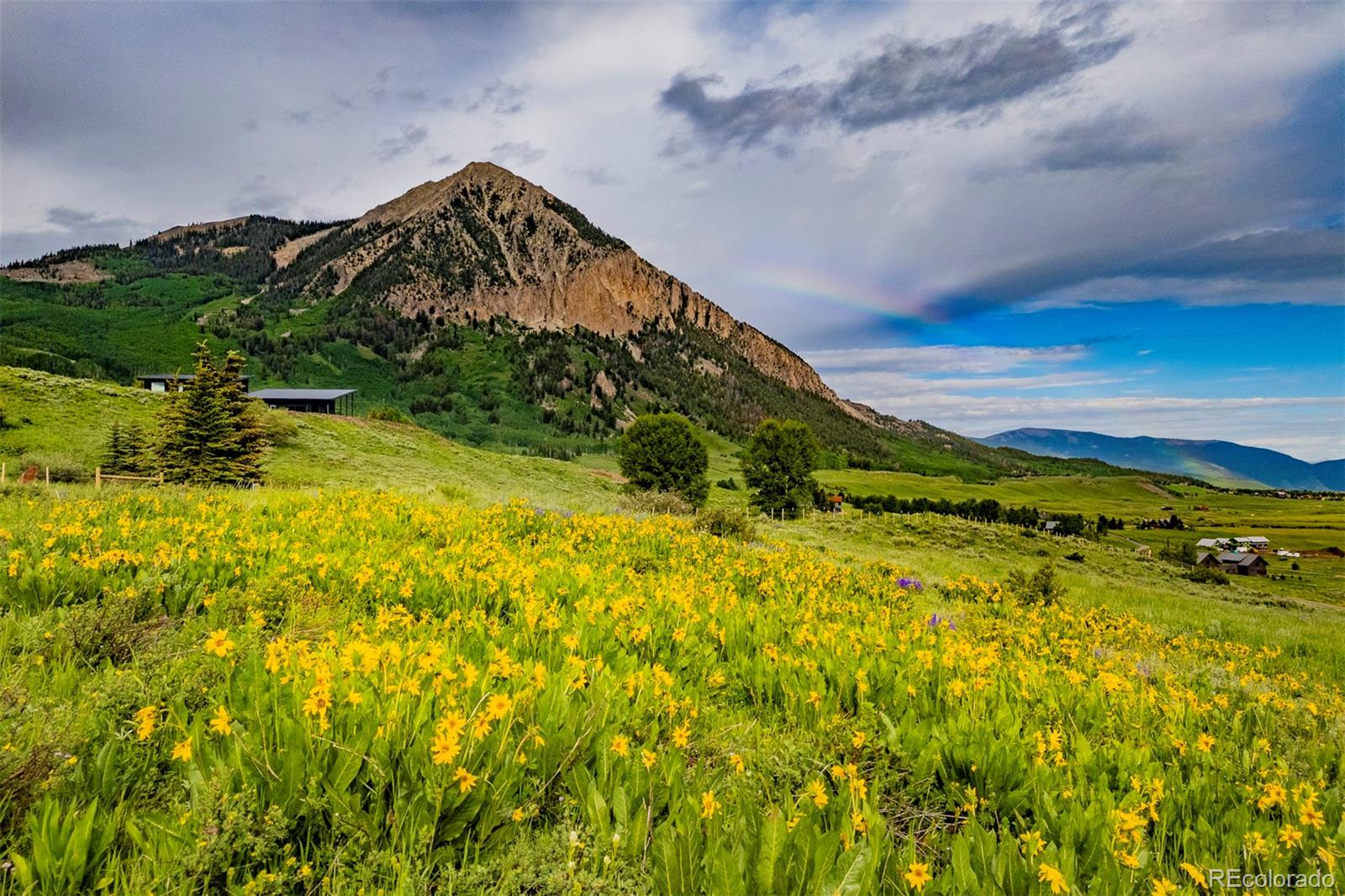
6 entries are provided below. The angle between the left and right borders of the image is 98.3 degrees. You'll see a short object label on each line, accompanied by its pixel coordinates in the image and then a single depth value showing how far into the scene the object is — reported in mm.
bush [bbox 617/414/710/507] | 79562
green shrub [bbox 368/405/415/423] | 94500
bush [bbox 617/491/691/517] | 37828
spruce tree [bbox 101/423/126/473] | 42188
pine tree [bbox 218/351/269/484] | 42375
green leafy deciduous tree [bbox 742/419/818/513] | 76938
